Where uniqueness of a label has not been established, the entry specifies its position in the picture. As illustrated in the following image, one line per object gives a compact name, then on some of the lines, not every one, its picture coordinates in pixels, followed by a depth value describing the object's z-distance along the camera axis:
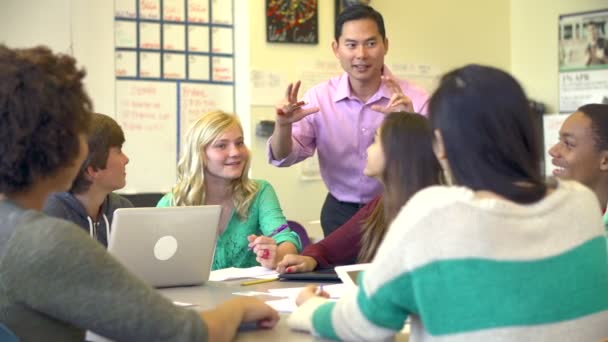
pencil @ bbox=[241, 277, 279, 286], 2.31
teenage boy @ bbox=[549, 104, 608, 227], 2.49
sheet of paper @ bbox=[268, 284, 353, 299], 1.98
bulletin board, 4.81
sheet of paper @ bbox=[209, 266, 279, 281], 2.47
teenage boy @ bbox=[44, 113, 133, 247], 2.65
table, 1.59
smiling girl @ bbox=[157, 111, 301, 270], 3.00
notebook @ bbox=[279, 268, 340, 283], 2.31
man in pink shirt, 3.45
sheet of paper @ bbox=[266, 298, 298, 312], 1.86
